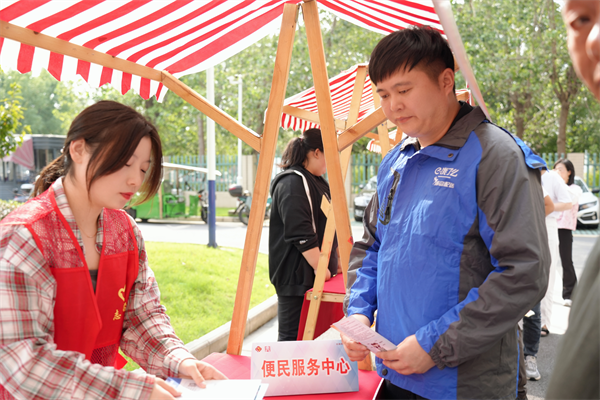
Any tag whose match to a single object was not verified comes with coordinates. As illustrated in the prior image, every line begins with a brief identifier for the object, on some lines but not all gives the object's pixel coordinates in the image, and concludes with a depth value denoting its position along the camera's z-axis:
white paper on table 1.51
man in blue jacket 1.50
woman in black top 3.39
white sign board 2.01
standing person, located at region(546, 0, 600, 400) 0.64
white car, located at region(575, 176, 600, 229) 13.93
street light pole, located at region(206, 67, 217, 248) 9.46
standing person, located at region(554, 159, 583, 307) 6.25
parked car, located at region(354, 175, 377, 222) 15.76
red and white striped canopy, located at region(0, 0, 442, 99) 2.00
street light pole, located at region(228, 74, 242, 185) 20.05
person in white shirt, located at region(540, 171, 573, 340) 4.84
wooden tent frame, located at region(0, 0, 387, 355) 2.40
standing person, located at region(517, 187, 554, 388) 4.10
